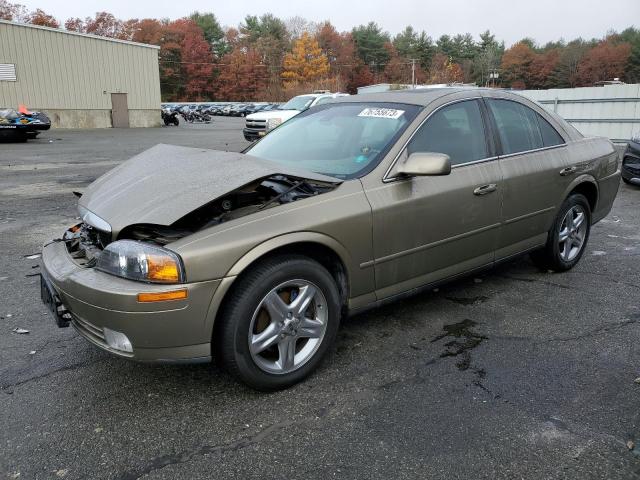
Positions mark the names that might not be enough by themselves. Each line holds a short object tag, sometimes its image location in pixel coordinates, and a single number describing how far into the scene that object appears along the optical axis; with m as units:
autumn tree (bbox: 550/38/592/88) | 97.75
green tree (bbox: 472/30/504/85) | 100.66
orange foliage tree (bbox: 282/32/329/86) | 87.69
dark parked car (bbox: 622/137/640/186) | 8.96
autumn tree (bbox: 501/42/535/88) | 104.12
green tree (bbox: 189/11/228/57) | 94.81
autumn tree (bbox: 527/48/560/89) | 101.69
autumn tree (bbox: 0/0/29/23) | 67.06
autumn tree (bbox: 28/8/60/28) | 69.60
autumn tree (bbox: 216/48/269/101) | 89.75
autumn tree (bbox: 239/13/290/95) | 91.50
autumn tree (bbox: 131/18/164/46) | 83.19
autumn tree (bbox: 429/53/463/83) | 93.12
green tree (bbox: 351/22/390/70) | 102.88
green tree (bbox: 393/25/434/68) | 107.25
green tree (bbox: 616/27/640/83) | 93.69
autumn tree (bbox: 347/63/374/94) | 100.19
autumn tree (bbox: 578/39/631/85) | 94.44
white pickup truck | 16.77
